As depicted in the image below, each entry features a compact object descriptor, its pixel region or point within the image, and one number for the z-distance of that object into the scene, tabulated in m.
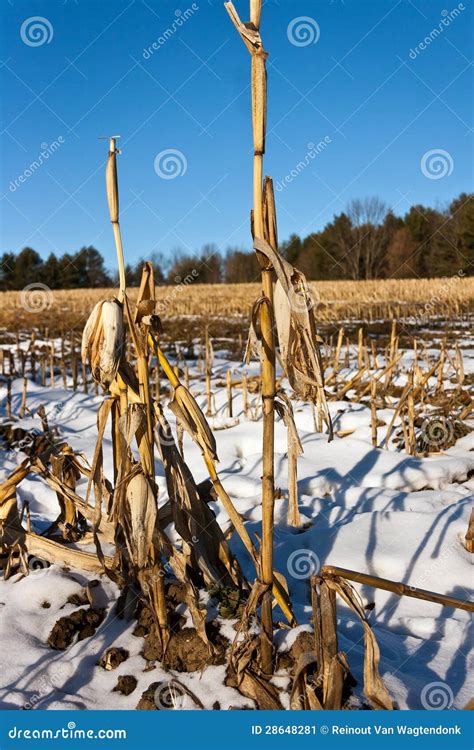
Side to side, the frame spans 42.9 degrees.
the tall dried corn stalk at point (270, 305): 1.25
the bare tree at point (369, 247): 44.06
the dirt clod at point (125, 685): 1.67
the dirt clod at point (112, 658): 1.75
